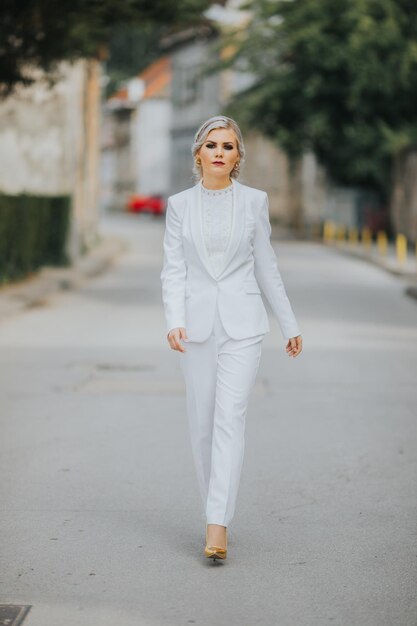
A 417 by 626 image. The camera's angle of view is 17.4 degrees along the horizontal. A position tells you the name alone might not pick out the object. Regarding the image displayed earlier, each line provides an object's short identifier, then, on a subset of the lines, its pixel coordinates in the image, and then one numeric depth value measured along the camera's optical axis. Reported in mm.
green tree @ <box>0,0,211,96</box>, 19094
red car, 73625
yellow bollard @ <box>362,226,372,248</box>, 36256
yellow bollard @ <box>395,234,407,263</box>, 29234
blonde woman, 5730
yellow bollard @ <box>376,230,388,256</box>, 32213
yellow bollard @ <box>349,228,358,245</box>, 38797
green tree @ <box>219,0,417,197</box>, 38531
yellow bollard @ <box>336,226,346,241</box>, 42438
